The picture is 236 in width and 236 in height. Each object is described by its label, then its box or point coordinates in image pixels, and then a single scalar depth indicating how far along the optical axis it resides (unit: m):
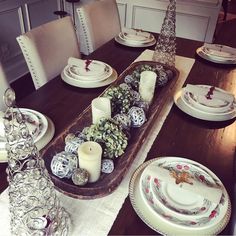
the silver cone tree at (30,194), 0.50
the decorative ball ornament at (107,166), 0.66
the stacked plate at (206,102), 0.95
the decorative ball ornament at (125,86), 0.89
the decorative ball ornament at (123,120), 0.76
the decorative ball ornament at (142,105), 0.87
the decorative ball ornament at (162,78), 1.06
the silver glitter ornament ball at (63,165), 0.61
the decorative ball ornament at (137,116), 0.81
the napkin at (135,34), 1.53
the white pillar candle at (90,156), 0.59
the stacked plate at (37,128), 0.73
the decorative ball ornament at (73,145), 0.66
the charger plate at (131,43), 1.49
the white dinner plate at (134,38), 1.50
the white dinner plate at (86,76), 1.08
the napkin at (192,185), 0.57
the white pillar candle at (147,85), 0.91
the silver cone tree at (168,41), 1.18
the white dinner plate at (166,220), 0.54
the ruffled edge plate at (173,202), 0.56
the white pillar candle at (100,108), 0.74
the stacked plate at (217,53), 1.37
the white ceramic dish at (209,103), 0.96
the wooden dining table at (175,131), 0.61
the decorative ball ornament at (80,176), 0.60
